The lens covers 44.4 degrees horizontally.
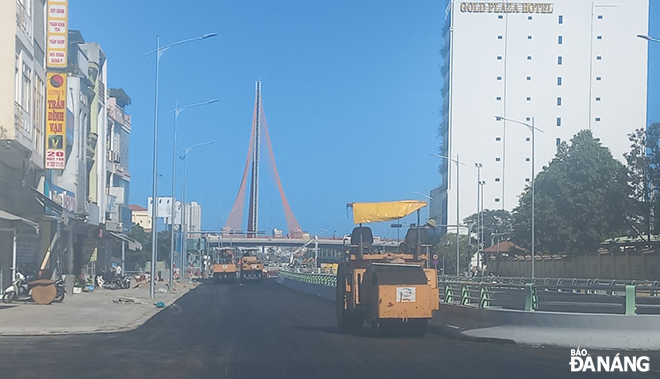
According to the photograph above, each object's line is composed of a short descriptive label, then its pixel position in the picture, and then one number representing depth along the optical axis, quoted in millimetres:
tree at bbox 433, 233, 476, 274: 88956
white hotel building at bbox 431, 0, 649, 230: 107750
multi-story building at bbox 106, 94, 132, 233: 59838
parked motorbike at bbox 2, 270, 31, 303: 29594
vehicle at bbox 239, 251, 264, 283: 72688
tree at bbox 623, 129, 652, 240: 55875
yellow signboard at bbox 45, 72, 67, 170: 31781
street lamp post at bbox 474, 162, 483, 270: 72919
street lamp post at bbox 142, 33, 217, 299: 38375
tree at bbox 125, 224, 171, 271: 94000
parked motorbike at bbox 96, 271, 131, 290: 49156
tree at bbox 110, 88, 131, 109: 67475
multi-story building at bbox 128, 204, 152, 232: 157125
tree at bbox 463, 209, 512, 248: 96938
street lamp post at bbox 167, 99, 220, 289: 48594
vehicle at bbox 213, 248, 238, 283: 73312
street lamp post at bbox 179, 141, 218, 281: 65188
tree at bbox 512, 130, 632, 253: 58094
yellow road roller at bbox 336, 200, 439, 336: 17797
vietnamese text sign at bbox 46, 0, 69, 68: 31469
